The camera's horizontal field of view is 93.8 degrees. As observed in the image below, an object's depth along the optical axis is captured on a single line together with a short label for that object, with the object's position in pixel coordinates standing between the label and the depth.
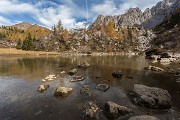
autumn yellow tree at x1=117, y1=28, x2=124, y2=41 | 105.97
